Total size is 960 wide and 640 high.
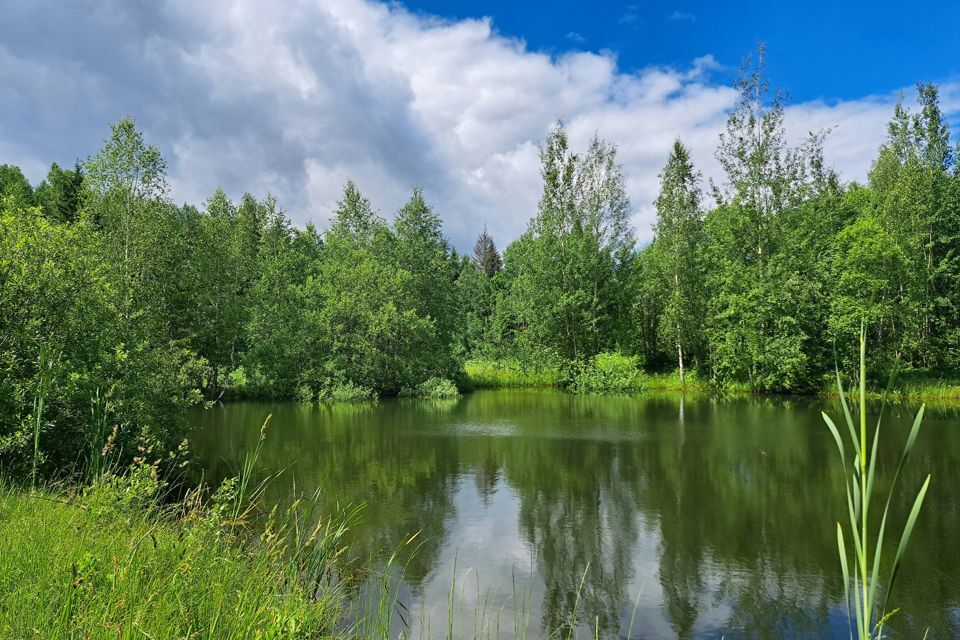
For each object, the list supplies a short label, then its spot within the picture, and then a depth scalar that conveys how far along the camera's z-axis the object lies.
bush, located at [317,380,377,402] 31.73
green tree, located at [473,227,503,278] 71.25
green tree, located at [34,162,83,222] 45.88
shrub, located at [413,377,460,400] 33.94
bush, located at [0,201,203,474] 8.95
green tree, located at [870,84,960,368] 29.84
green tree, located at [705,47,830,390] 30.56
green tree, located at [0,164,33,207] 46.81
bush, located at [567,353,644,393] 36.06
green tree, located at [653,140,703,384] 35.41
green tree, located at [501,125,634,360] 37.66
